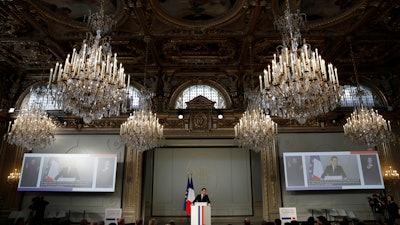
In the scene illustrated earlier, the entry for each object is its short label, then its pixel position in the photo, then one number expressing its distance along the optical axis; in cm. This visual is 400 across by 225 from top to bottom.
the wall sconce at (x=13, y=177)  1205
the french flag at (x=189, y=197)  1242
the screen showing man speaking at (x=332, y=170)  1179
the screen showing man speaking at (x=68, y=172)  1186
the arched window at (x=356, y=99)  1339
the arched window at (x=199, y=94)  1354
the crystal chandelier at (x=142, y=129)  889
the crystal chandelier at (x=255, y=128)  920
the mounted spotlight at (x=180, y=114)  1266
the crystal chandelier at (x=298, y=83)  603
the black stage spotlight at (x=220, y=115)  1263
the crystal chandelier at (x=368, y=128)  884
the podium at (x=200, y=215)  816
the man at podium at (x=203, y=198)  1072
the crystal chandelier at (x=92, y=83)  611
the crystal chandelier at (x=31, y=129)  977
